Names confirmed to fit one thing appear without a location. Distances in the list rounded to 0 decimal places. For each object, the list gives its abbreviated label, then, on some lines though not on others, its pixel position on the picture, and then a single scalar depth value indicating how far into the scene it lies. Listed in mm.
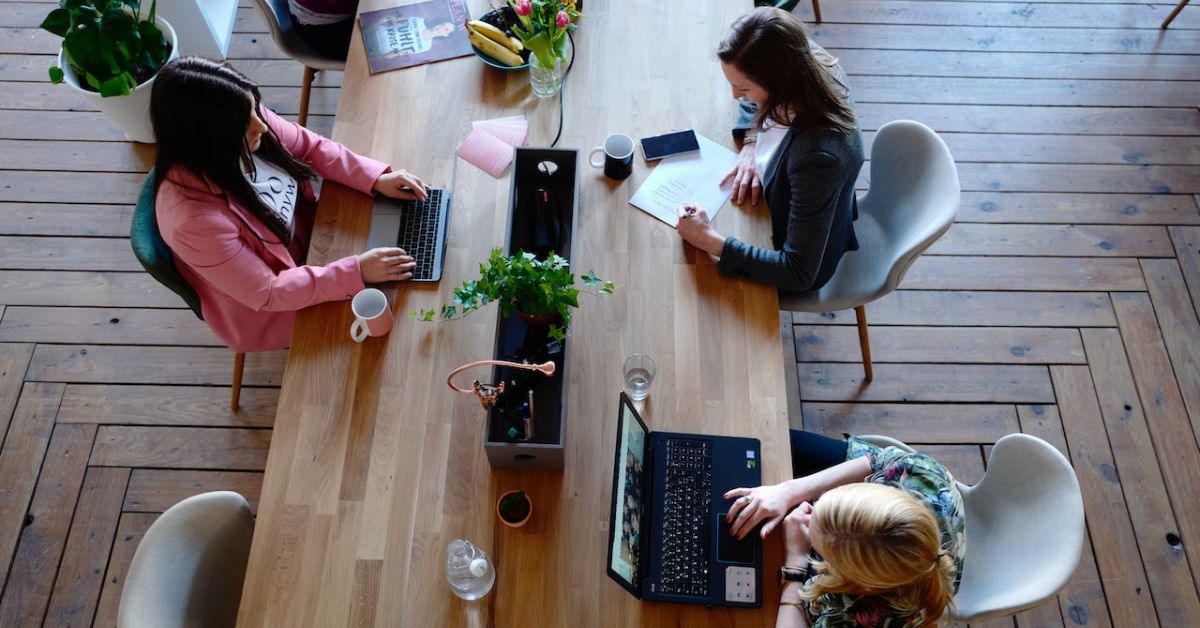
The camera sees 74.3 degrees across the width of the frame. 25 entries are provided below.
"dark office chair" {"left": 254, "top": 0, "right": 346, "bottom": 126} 2688
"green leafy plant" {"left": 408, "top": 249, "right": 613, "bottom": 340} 1640
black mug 2125
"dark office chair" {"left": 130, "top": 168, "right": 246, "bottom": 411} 1927
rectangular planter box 1691
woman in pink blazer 1854
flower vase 2305
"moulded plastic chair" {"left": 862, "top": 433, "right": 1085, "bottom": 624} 1620
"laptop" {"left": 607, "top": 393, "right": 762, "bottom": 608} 1592
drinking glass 1851
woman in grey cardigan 1917
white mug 1890
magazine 2391
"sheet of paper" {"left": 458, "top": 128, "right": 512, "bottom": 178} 2180
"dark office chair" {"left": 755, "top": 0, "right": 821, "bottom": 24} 2663
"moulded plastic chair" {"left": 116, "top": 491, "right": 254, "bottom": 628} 1544
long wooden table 1634
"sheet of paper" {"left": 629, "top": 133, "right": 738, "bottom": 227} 2137
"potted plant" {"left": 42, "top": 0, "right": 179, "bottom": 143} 2725
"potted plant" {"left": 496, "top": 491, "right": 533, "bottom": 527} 1687
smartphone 2219
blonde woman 1456
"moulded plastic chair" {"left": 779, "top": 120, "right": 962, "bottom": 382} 2098
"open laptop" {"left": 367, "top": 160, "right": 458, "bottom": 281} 2027
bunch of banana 2326
